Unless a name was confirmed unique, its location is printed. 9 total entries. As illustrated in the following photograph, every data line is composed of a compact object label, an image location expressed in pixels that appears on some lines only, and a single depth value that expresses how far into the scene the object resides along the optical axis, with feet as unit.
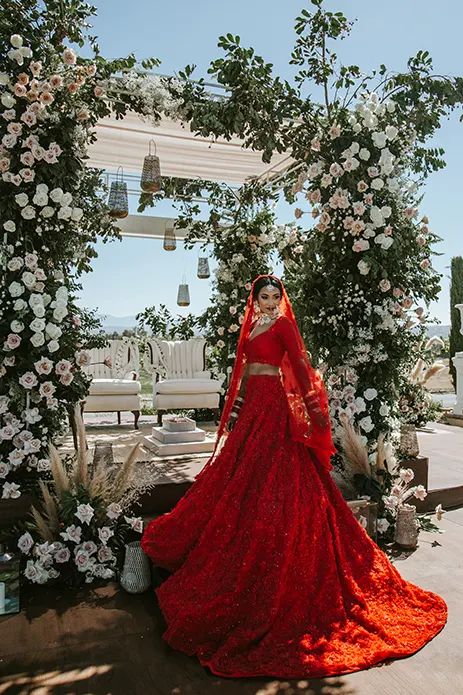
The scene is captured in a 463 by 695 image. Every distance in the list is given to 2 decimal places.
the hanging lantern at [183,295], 30.91
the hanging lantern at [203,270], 29.55
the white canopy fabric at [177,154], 17.11
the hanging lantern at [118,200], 18.69
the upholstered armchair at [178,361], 23.89
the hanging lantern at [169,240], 27.20
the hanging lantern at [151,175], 17.12
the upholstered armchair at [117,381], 21.13
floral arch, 10.89
